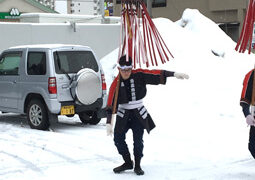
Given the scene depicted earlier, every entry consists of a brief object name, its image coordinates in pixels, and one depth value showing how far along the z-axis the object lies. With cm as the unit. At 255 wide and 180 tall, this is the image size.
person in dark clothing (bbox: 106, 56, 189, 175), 969
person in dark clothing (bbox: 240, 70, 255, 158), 878
